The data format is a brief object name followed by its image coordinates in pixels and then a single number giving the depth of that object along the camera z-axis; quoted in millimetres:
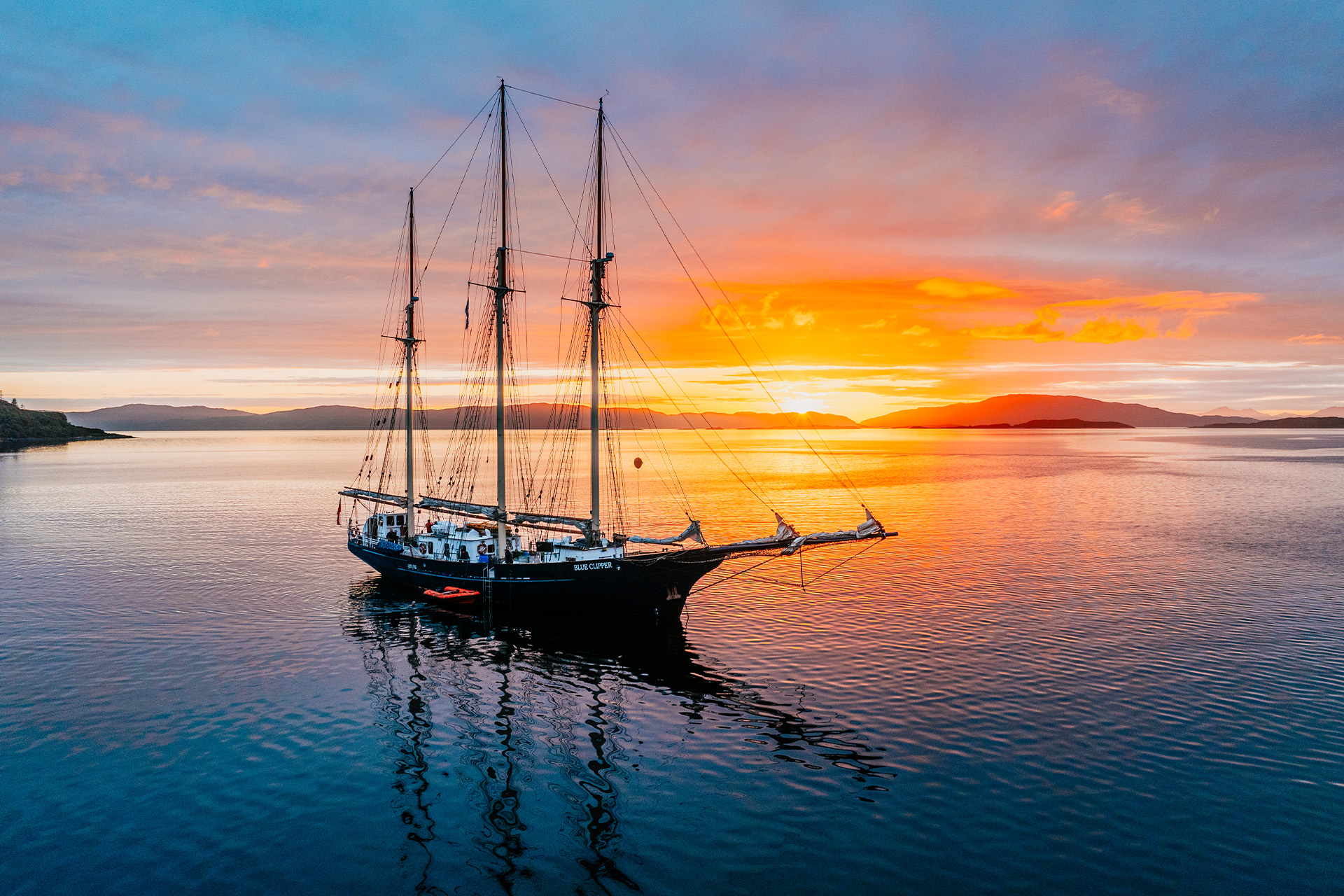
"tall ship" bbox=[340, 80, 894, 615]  43781
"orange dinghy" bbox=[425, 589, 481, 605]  49531
